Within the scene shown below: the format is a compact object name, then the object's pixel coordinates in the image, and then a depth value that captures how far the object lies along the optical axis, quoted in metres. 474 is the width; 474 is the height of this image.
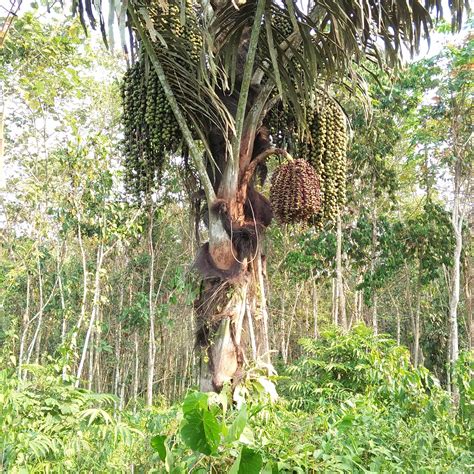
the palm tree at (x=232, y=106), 2.92
